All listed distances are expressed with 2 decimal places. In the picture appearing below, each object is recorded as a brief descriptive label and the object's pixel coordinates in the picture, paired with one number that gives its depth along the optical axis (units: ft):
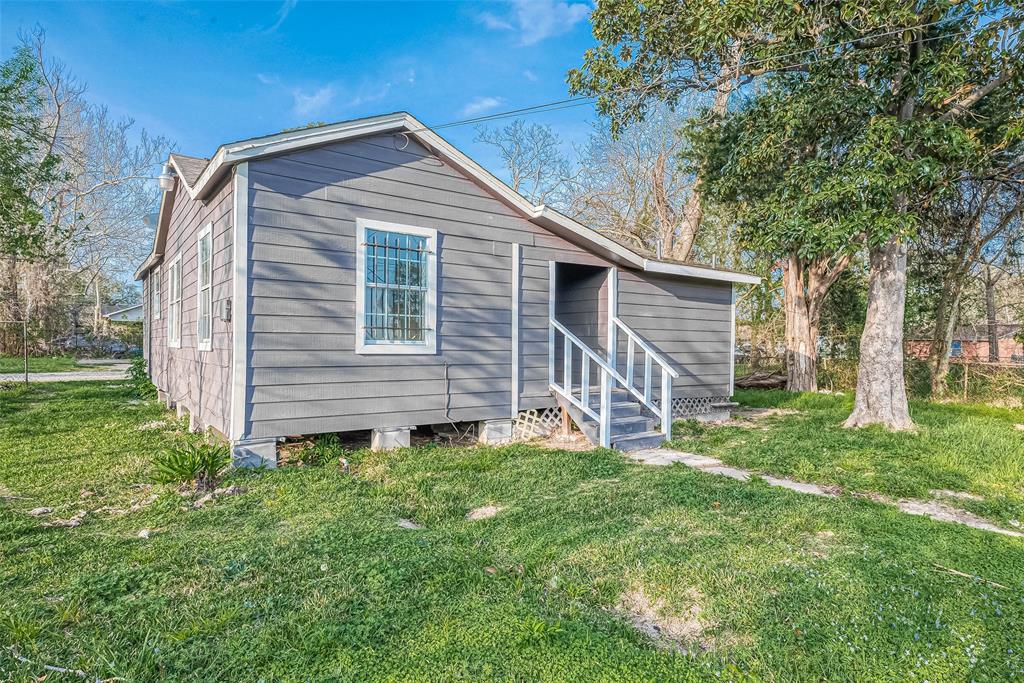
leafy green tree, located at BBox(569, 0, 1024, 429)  22.12
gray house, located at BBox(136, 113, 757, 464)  17.61
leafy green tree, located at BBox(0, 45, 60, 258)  28.94
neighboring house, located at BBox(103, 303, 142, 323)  91.50
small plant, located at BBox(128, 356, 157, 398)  37.40
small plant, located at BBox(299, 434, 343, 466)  18.80
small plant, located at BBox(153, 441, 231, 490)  15.58
